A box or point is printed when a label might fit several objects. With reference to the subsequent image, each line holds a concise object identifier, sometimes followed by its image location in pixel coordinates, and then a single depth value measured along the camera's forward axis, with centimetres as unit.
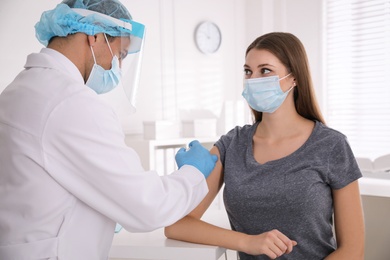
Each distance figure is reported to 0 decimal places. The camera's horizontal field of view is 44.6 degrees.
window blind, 433
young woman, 143
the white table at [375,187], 197
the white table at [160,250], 128
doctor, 111
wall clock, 454
